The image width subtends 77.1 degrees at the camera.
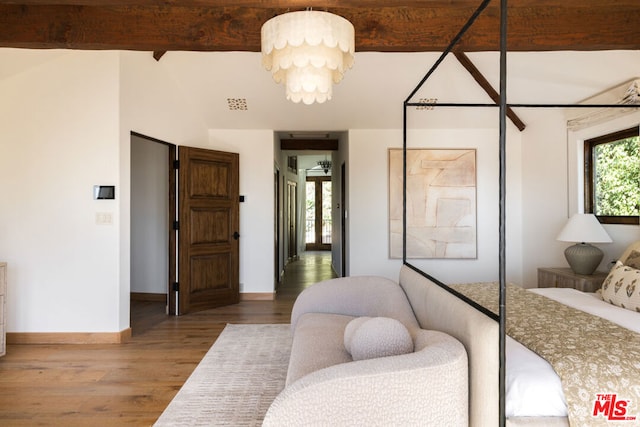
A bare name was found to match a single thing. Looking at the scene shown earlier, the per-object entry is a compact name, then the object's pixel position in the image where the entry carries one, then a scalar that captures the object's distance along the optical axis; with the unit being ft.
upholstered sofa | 4.37
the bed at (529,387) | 4.76
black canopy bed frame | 4.64
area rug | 7.58
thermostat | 12.22
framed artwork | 18.11
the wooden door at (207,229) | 15.79
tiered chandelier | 6.15
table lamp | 12.26
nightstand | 11.64
